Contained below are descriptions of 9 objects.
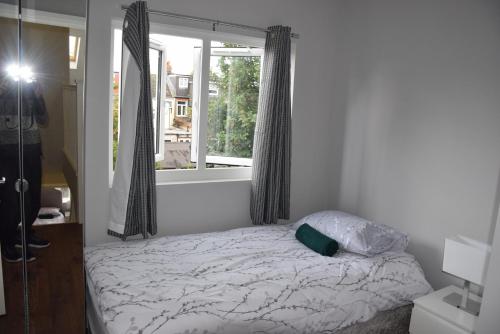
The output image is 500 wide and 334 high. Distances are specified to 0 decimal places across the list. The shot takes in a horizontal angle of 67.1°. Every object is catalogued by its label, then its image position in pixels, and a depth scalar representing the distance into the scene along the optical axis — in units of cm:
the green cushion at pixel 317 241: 262
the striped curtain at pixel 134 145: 259
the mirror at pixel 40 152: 164
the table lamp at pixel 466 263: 205
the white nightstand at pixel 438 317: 207
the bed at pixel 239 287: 185
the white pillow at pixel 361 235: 260
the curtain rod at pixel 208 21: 269
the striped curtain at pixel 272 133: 312
